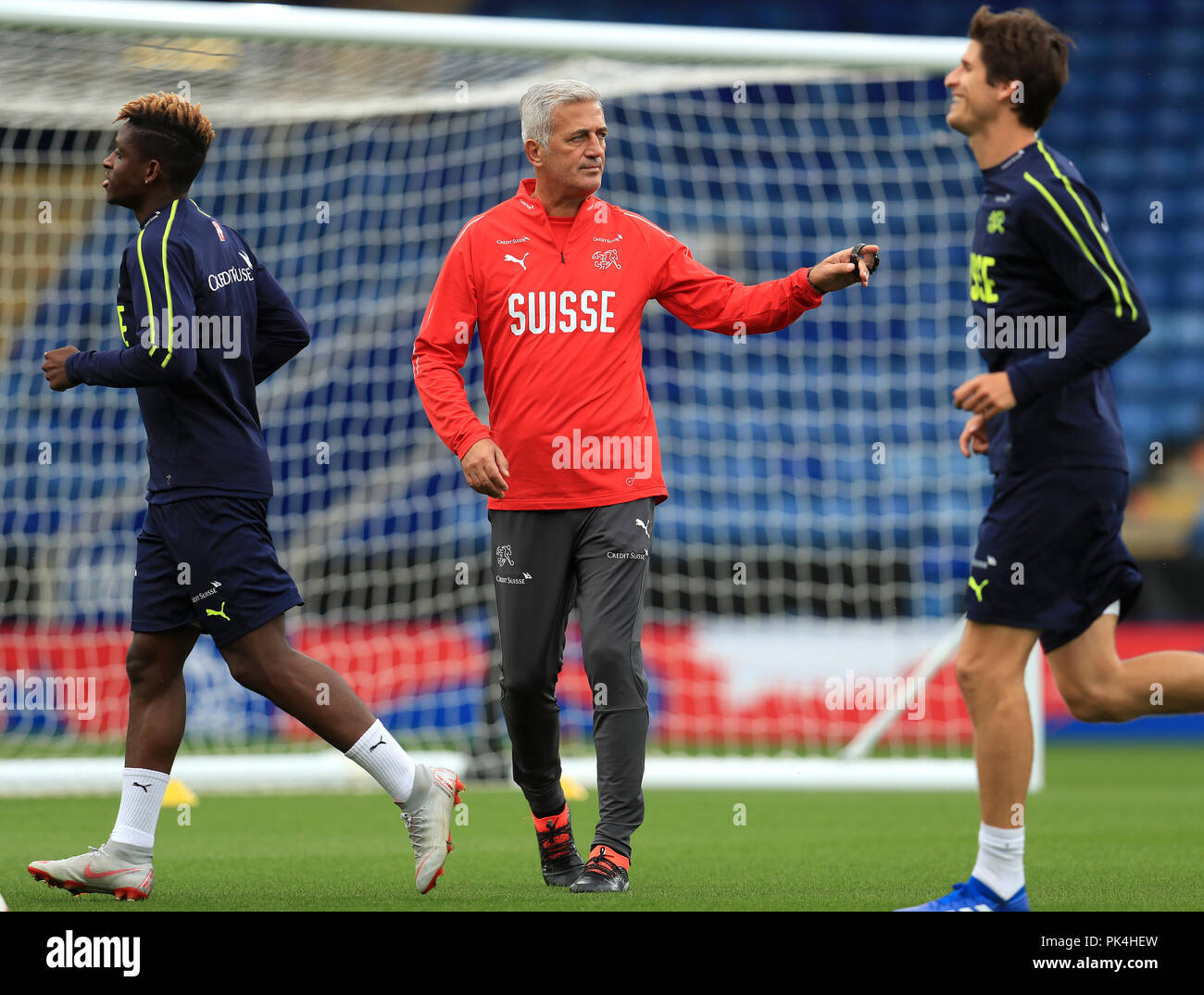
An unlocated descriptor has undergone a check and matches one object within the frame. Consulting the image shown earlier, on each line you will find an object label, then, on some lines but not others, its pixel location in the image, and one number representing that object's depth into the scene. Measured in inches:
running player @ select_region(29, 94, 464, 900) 289.3
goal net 531.8
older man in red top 299.0
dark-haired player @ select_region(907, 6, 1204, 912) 251.0
